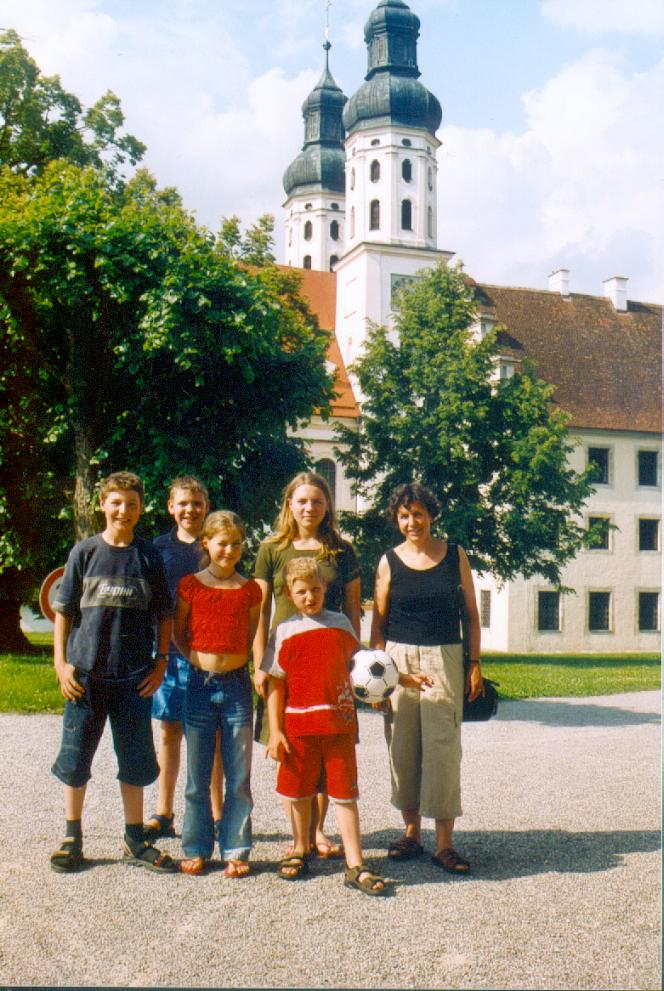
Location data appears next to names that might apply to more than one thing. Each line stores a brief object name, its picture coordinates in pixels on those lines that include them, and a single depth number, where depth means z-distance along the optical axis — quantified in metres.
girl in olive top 4.40
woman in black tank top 4.54
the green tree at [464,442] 9.87
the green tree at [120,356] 7.52
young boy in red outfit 4.22
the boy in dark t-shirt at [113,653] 4.34
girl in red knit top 4.37
